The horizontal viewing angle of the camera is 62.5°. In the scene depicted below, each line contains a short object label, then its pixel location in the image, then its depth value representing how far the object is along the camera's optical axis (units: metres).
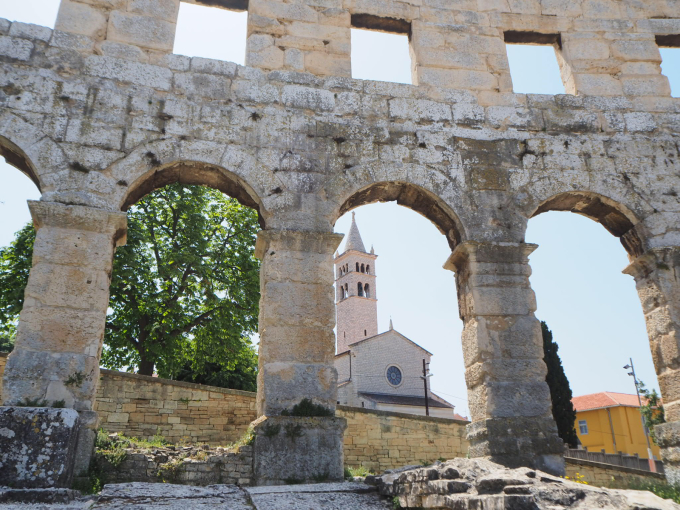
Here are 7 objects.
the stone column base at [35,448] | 4.23
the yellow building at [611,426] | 32.94
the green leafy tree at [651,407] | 20.46
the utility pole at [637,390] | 24.39
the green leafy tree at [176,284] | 13.04
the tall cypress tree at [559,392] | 19.91
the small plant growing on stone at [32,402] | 5.08
